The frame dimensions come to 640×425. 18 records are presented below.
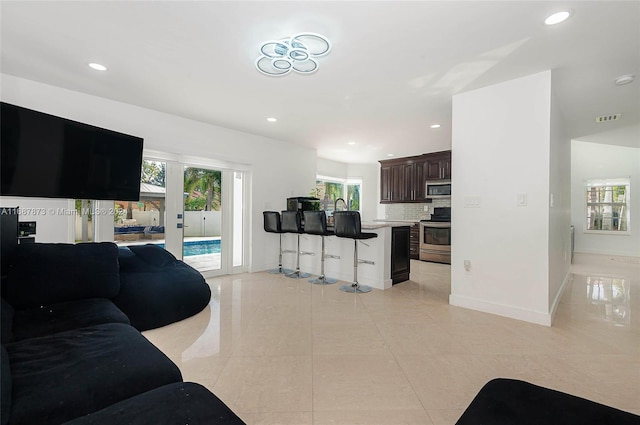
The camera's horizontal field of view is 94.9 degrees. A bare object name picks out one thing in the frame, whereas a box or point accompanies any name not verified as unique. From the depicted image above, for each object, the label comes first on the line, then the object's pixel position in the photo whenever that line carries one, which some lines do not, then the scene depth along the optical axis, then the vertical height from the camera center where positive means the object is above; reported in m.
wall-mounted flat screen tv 2.68 +0.54
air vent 4.40 +1.47
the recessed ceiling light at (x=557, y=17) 2.06 +1.41
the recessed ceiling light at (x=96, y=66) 2.85 +1.42
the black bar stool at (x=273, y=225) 5.15 -0.24
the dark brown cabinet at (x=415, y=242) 6.91 -0.71
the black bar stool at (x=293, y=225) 4.86 -0.22
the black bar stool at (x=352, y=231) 4.11 -0.27
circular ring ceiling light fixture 2.31 +1.33
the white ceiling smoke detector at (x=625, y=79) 3.07 +1.44
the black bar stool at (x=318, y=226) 4.51 -0.23
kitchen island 4.43 -0.72
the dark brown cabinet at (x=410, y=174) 6.73 +0.93
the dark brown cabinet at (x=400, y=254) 4.61 -0.67
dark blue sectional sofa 1.07 -0.71
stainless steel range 6.28 -0.55
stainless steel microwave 6.54 +0.54
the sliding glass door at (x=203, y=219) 4.73 -0.13
